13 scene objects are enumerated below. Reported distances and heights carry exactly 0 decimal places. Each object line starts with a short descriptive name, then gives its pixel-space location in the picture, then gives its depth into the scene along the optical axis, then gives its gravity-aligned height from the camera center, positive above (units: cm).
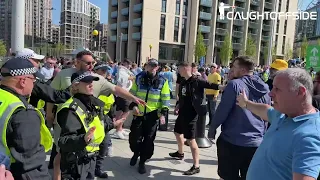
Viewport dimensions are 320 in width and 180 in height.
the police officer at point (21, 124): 193 -47
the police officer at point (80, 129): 245 -63
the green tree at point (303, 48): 4816 +321
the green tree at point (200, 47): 4659 +255
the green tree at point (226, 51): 4956 +230
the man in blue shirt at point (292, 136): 157 -41
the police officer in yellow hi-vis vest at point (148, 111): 479 -84
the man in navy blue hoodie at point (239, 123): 325 -67
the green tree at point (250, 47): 5153 +319
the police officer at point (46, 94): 311 -42
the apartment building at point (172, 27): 4844 +614
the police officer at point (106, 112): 391 -102
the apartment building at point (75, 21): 10706 +1419
